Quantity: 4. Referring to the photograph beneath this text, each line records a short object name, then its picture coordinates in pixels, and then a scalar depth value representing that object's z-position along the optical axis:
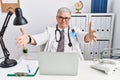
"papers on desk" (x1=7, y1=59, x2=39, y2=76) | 1.47
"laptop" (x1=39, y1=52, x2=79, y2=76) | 1.39
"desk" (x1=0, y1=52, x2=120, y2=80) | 1.41
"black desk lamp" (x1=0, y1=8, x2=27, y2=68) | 1.59
